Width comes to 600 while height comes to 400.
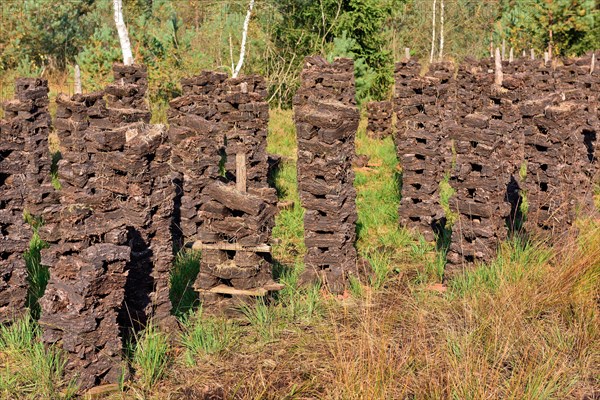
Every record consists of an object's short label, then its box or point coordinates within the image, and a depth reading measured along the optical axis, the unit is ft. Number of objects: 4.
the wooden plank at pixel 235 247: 24.97
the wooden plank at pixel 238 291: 25.07
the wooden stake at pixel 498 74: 34.12
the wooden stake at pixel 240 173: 23.86
